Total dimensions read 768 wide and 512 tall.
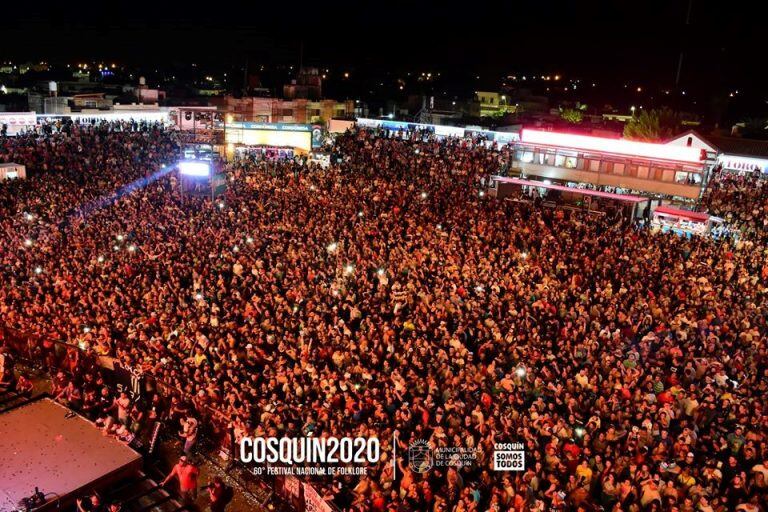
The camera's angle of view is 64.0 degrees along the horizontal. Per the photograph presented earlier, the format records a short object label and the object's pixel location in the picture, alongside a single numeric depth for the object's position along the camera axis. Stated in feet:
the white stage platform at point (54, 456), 30.73
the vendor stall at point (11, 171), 84.43
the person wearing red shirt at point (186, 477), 30.63
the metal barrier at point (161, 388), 29.71
